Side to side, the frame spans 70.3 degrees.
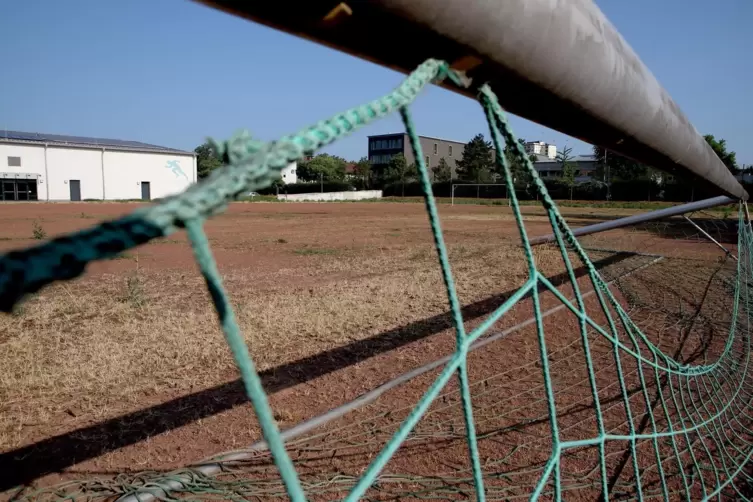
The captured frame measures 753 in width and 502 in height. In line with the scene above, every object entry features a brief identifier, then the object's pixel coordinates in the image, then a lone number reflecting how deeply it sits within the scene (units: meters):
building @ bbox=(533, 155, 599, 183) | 47.47
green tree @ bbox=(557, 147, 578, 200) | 35.88
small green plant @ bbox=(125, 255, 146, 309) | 5.32
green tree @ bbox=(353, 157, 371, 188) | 48.78
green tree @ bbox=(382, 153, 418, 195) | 44.50
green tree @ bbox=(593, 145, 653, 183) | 35.12
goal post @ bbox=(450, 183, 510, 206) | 36.22
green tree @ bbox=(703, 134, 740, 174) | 30.41
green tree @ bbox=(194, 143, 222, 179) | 46.62
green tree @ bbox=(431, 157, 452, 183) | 46.03
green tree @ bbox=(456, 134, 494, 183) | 45.97
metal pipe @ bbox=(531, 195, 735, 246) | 4.92
